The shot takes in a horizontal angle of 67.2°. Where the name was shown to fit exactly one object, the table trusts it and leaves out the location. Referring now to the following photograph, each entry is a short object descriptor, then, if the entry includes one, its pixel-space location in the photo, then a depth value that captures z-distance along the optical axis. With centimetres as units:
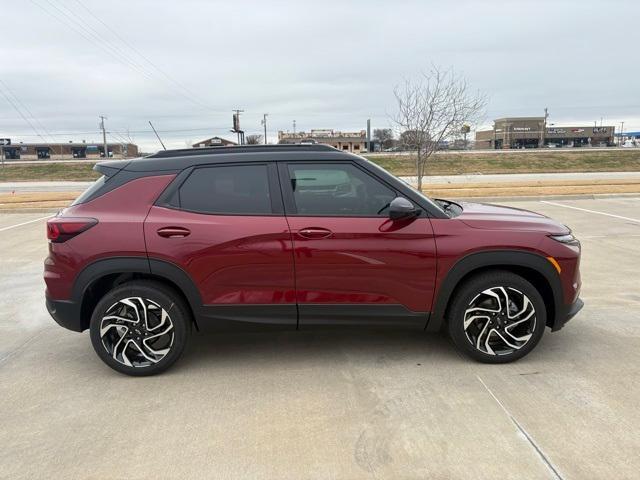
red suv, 351
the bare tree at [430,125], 1423
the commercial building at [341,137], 7289
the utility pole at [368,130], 6956
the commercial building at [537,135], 9074
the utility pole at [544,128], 8848
